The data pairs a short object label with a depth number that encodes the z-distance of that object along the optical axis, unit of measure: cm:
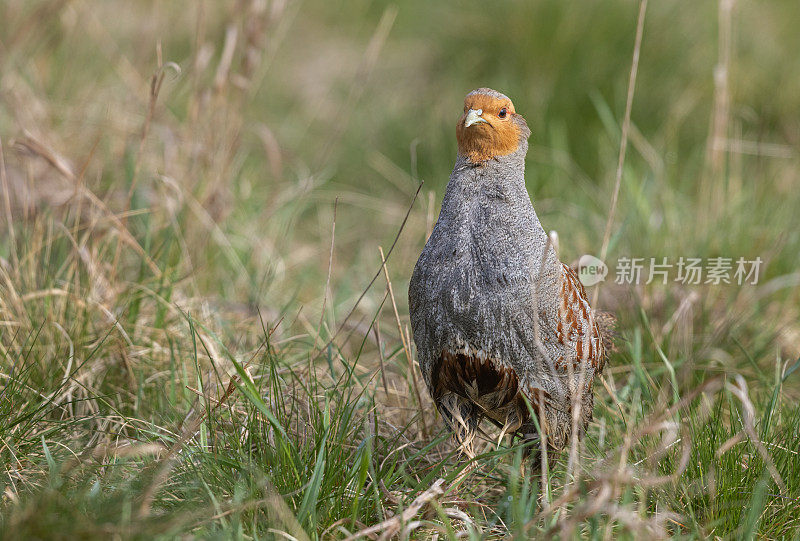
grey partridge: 456
